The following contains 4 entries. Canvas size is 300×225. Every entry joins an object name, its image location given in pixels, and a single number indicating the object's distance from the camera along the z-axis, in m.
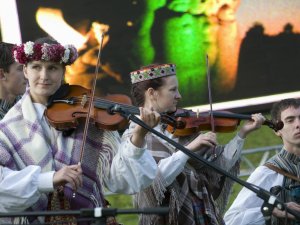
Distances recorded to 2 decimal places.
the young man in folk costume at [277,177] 10.89
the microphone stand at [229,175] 8.83
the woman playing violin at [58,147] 9.74
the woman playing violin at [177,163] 10.80
